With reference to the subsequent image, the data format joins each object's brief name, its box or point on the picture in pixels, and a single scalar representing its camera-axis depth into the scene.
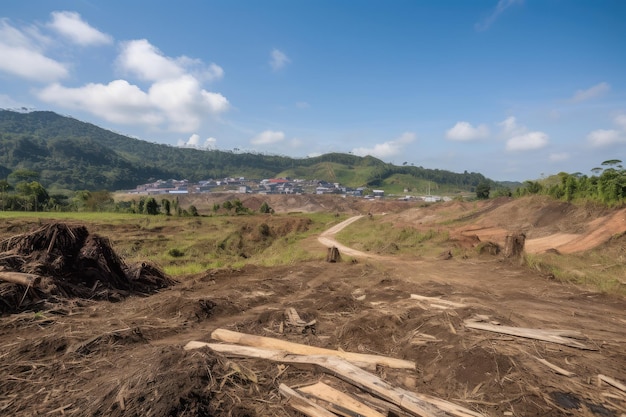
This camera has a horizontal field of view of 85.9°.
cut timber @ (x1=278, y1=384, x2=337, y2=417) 3.98
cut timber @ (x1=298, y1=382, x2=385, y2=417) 3.91
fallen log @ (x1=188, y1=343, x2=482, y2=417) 3.92
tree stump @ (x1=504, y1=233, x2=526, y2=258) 16.31
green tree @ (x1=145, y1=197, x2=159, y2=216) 54.69
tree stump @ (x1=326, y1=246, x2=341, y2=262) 18.43
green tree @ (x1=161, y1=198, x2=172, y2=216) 55.87
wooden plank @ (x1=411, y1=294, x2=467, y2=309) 8.40
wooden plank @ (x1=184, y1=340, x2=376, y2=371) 5.26
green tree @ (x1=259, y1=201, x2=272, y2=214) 73.56
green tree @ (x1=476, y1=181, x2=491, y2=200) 59.78
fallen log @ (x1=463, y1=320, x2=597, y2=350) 6.01
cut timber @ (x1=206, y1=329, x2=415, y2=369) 5.34
